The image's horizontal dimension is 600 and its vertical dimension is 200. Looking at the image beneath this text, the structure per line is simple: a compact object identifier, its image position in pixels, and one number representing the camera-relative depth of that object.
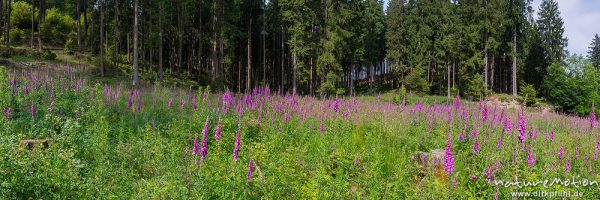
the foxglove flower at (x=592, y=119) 8.21
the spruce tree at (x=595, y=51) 71.91
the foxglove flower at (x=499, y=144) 5.83
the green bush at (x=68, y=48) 35.09
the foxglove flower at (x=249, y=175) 4.17
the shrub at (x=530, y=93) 40.56
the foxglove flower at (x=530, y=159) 5.01
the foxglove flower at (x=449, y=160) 4.39
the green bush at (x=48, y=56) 30.80
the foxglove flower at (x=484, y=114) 7.25
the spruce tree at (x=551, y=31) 50.50
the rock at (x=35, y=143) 5.58
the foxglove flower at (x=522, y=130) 5.33
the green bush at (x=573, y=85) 41.31
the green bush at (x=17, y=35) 37.78
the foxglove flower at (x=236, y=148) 4.07
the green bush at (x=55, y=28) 39.53
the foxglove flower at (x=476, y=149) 5.48
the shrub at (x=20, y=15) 41.38
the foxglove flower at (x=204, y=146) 4.00
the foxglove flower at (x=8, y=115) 6.64
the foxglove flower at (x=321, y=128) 7.37
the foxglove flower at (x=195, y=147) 4.06
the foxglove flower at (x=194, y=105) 8.86
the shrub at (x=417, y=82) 46.03
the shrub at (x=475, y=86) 42.22
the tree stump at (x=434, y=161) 5.65
